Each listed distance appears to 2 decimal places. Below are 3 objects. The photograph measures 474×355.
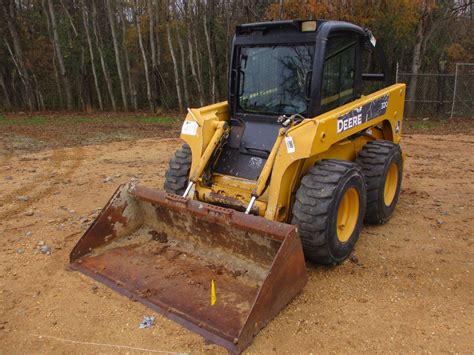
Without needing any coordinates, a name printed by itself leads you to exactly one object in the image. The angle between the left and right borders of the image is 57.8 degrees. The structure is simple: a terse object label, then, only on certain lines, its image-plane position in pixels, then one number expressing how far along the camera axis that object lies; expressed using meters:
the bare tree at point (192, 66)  17.59
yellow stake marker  3.32
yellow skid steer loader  3.34
